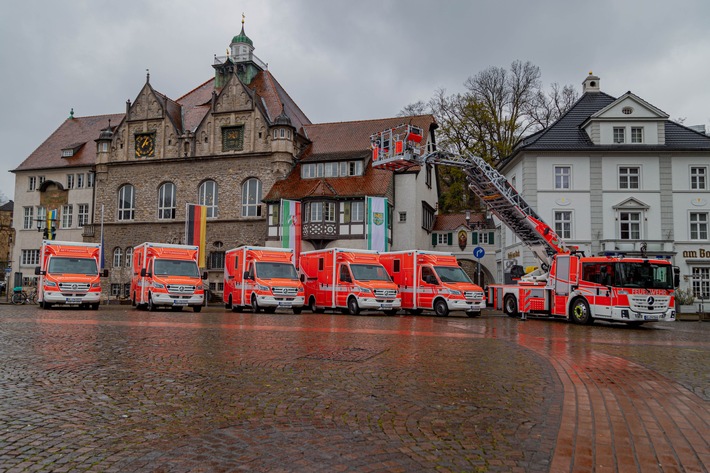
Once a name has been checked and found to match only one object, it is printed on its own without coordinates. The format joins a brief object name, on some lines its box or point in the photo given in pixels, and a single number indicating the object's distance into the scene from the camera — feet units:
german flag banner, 144.97
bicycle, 126.93
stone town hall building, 142.61
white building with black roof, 112.88
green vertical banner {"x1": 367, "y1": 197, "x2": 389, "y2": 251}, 133.39
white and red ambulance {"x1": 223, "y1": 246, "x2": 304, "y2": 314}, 82.48
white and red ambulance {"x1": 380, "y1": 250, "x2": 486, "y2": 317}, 80.33
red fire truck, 65.21
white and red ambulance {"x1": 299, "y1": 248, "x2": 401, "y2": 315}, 80.48
